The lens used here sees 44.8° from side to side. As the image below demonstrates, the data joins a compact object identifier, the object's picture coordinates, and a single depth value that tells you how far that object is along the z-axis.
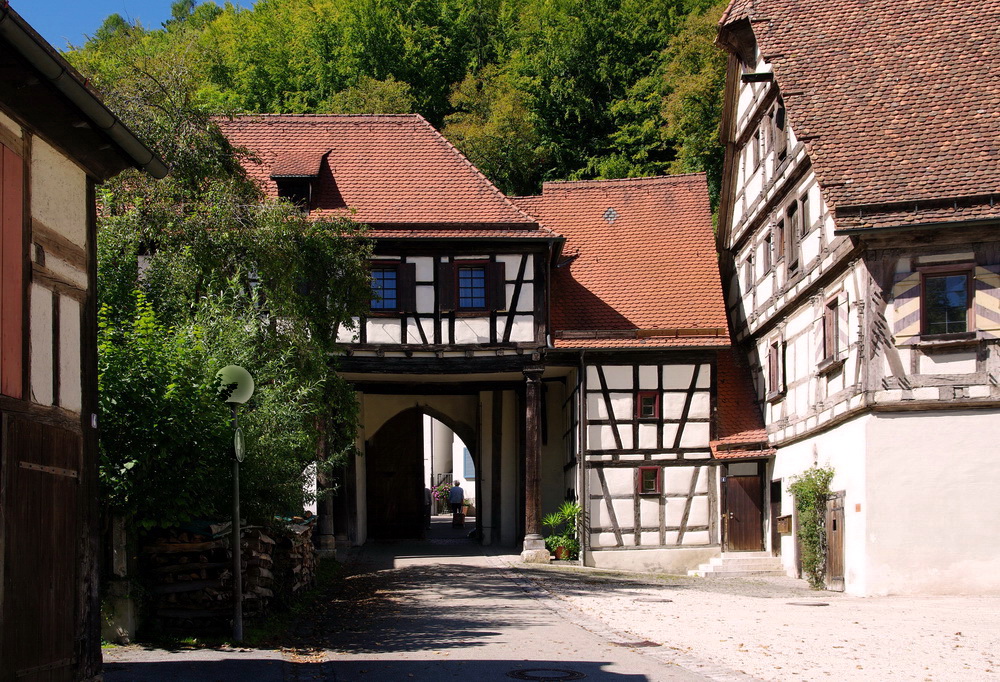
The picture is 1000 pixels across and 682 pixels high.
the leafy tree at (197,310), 11.27
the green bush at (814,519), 19.38
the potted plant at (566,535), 24.06
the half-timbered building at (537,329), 23.59
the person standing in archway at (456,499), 36.84
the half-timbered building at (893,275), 17.20
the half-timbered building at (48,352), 7.86
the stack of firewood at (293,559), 14.09
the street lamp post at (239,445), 11.02
